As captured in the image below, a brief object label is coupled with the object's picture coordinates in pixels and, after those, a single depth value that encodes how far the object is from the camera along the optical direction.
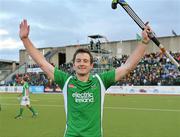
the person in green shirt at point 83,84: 2.59
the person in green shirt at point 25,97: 10.96
